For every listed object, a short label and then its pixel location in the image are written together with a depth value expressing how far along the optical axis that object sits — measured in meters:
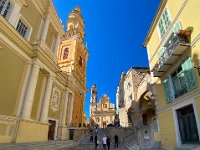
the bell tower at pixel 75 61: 24.60
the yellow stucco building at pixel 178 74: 8.44
